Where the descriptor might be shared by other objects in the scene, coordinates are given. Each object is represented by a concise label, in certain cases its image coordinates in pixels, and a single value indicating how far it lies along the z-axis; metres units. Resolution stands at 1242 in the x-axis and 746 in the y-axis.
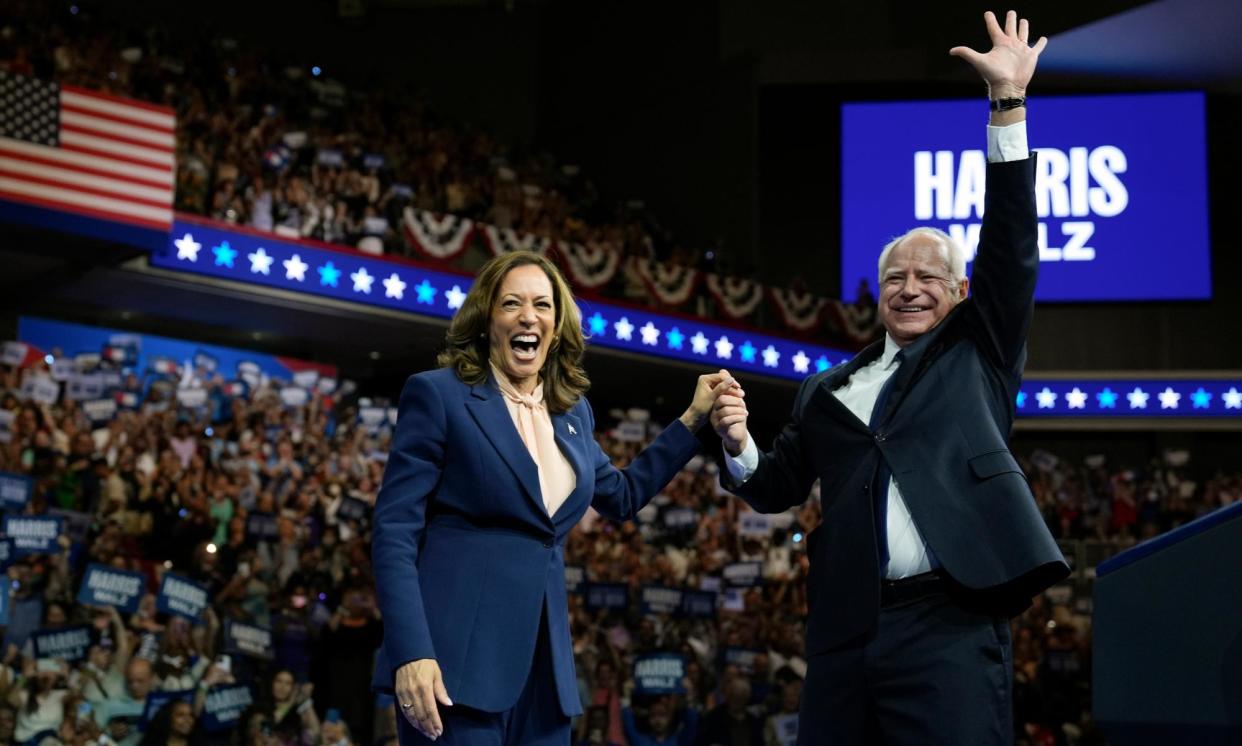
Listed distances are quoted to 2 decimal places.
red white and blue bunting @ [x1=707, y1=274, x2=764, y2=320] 16.50
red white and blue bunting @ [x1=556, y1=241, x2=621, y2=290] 14.91
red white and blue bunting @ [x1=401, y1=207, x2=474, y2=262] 13.83
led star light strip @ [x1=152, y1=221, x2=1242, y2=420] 12.41
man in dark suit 2.47
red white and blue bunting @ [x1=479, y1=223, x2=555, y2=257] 14.39
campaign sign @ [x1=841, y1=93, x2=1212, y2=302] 17.38
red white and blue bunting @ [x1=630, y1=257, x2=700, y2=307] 15.77
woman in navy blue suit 2.49
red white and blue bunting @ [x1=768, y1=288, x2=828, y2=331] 17.03
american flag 10.33
